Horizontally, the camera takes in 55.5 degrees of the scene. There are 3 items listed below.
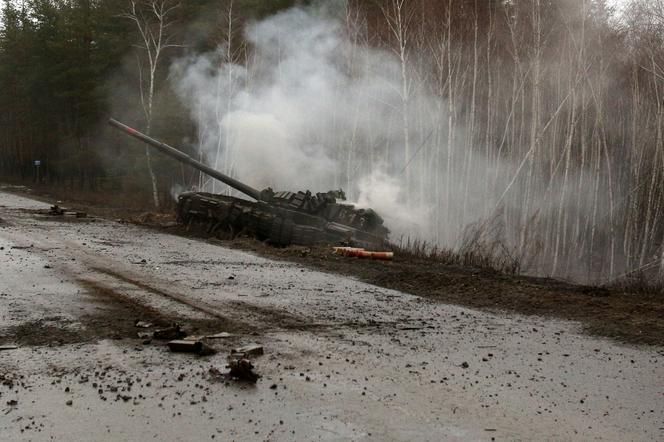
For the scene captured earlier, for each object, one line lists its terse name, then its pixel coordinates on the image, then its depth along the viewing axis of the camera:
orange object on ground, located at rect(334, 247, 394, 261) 14.13
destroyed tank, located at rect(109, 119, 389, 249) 16.08
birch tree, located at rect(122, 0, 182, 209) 28.68
